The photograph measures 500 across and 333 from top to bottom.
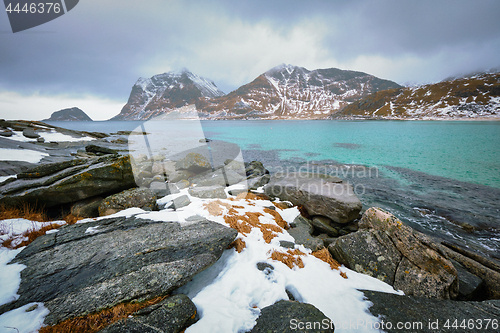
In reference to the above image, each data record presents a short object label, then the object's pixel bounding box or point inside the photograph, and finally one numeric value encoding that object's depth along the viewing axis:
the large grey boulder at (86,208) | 6.50
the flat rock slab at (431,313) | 3.32
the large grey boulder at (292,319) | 3.02
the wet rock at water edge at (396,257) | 4.33
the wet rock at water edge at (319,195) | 8.11
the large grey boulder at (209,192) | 9.05
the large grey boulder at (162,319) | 2.76
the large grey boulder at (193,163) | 15.08
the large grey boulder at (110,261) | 3.12
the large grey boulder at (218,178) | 12.26
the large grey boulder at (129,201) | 6.58
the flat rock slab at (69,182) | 6.24
